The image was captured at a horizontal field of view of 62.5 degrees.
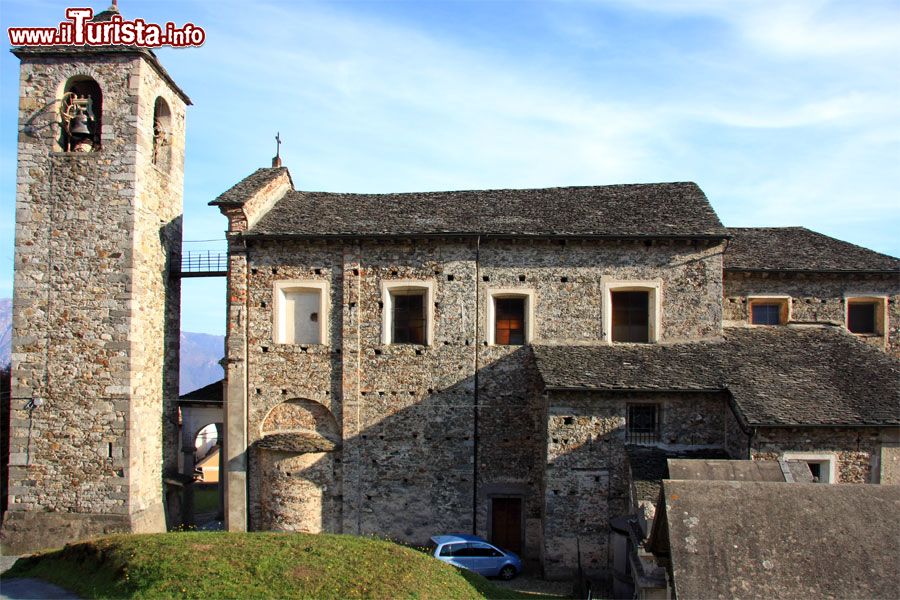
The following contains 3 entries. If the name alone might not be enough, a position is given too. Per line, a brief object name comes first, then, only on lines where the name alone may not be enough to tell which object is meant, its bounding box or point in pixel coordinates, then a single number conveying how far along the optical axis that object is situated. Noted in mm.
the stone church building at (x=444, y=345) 20562
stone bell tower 20141
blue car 18328
